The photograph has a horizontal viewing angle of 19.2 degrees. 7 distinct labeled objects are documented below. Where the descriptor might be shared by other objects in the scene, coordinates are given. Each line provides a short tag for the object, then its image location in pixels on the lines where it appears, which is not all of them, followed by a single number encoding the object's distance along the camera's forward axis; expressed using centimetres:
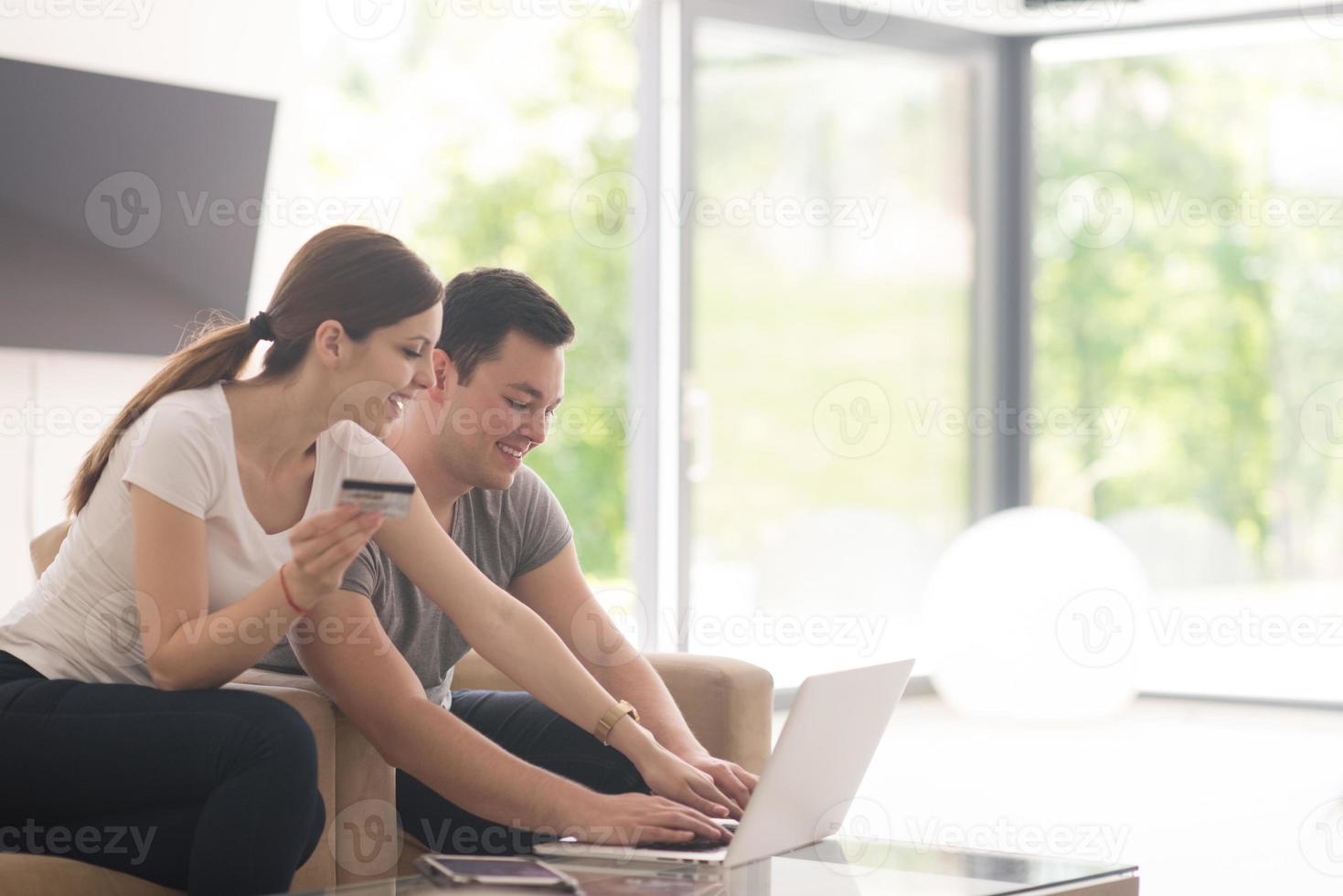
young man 498
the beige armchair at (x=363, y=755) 477
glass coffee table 472
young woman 476
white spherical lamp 877
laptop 483
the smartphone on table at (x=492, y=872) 462
